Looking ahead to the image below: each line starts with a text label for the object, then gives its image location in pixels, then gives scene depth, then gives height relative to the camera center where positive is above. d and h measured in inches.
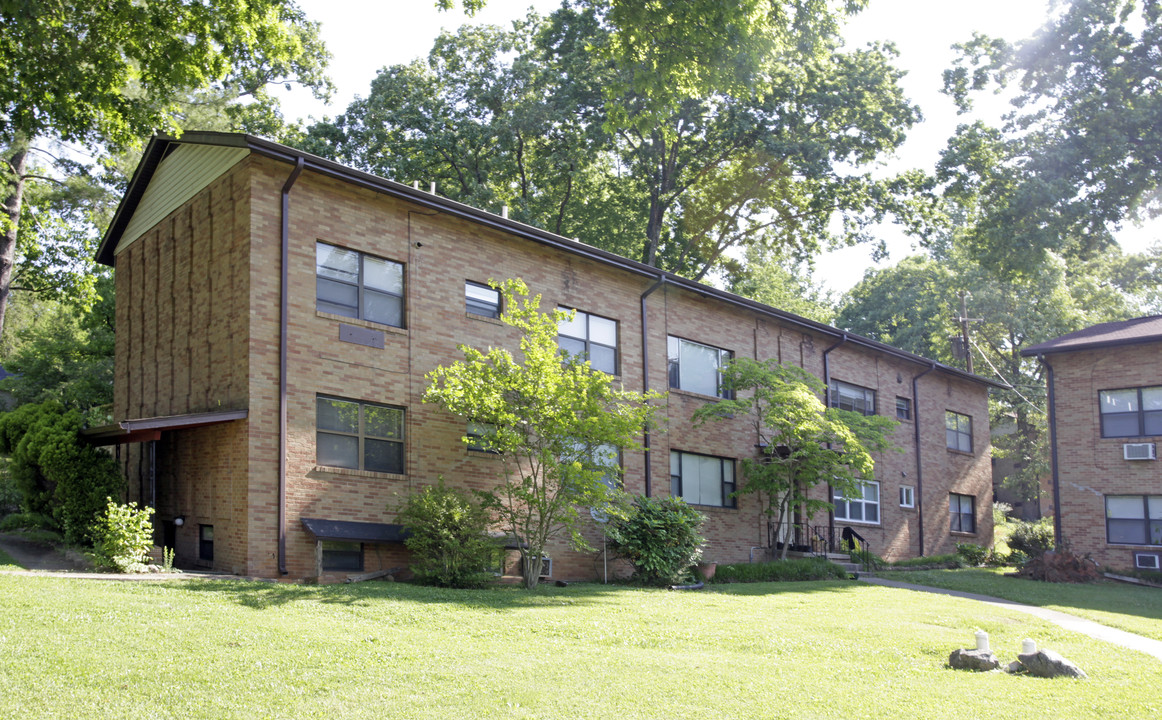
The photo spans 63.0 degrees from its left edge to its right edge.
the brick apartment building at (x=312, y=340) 606.5 +93.0
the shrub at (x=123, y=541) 559.2 -44.0
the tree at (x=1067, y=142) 1192.8 +415.9
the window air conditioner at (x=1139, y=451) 1094.4 +9.9
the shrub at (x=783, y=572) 830.5 -98.0
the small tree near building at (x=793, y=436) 898.1 +25.1
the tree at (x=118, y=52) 528.1 +234.8
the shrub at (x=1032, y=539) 1177.1 -100.5
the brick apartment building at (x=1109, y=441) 1096.8 +22.5
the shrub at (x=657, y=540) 742.9 -61.7
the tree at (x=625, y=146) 1316.4 +459.8
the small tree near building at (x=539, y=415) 649.6 +33.5
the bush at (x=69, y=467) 660.7 +0.0
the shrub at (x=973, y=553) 1197.1 -117.2
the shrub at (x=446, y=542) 600.7 -49.5
